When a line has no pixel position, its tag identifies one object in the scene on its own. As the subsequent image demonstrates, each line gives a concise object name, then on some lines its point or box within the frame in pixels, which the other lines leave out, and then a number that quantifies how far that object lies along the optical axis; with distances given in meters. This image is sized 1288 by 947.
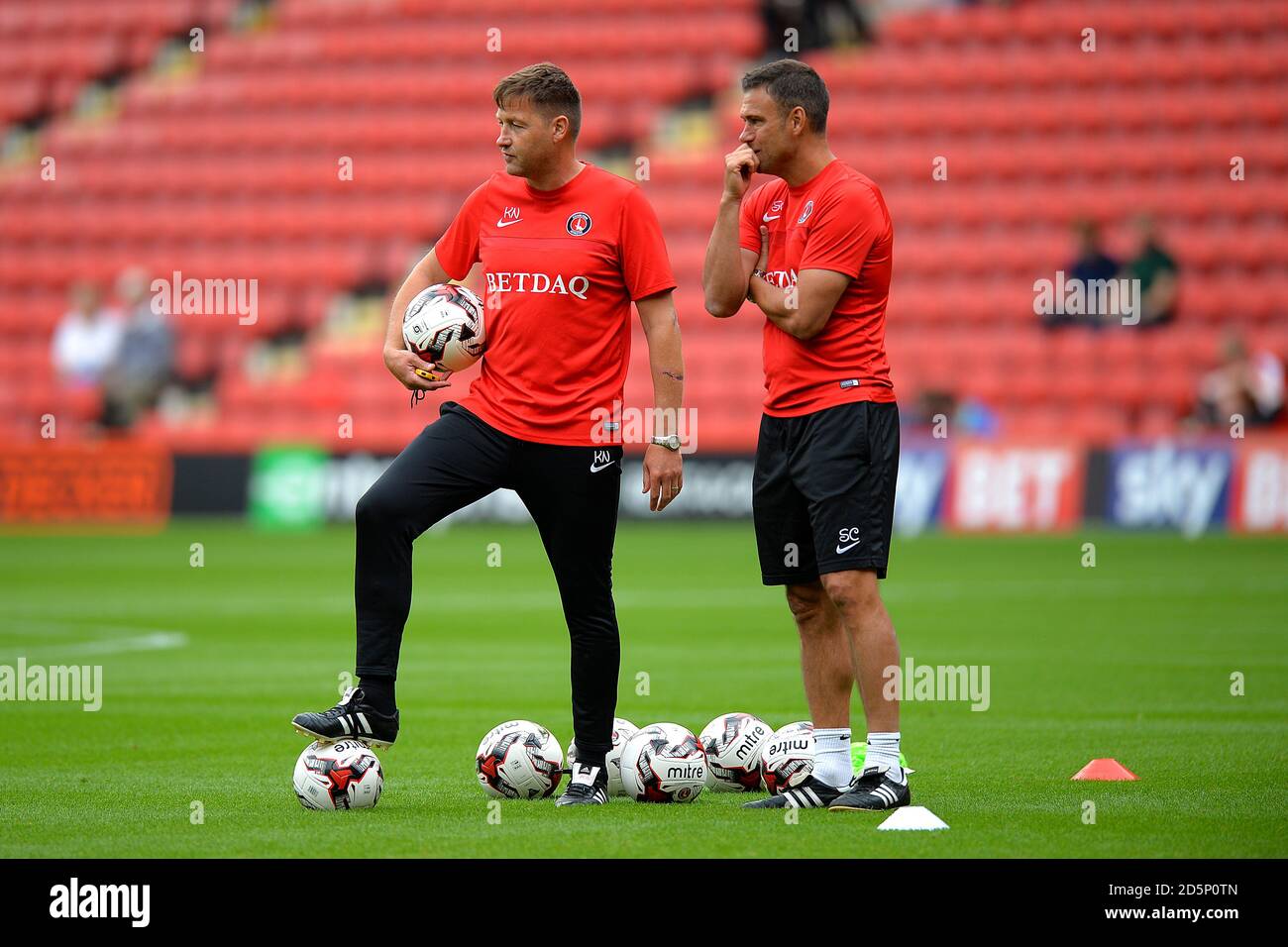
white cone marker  6.92
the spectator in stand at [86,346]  29.94
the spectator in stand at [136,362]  29.31
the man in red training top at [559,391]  7.71
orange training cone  8.37
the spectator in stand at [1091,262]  25.64
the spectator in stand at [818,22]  31.38
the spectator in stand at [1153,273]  25.88
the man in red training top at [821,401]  7.57
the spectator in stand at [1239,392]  24.23
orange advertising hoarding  27.44
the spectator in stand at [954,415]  25.84
